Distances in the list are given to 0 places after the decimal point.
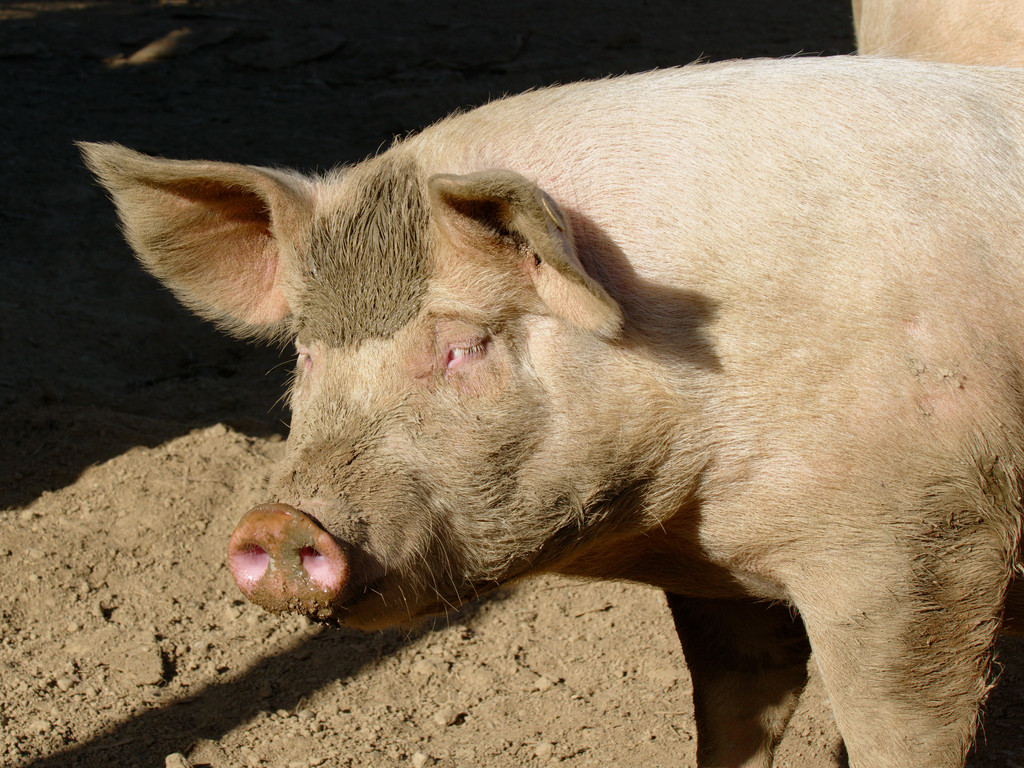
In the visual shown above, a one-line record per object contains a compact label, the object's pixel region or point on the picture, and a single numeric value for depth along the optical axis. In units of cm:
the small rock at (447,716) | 374
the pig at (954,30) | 363
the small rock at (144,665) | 375
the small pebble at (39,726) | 344
